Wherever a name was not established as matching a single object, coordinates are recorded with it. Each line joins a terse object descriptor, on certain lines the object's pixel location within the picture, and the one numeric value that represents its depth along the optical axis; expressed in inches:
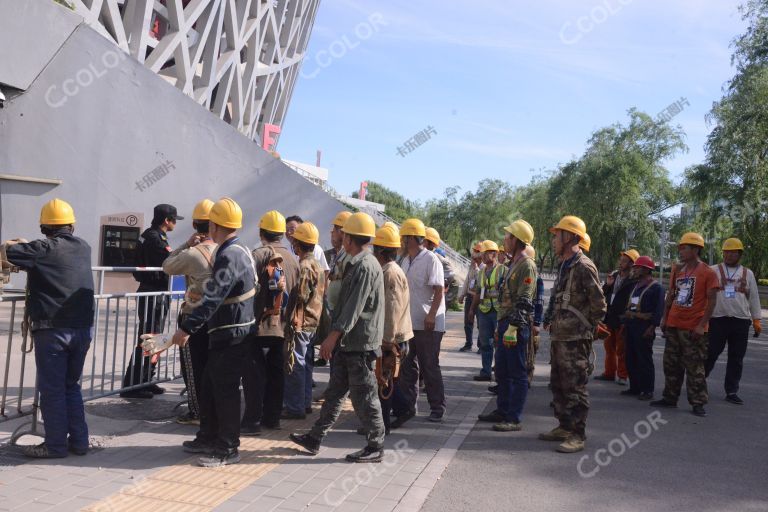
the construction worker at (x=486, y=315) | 382.3
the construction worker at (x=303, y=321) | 248.1
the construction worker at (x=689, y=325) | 310.2
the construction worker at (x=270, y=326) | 236.8
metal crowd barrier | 212.7
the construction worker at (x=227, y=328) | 198.1
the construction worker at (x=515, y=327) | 257.8
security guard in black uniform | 275.0
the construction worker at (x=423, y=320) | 272.4
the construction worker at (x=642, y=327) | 345.4
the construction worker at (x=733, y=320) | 342.3
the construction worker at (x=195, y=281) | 214.8
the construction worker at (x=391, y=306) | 234.7
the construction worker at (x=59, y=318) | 191.6
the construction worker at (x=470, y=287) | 488.4
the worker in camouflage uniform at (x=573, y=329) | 241.1
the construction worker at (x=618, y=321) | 380.2
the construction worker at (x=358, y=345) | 206.4
